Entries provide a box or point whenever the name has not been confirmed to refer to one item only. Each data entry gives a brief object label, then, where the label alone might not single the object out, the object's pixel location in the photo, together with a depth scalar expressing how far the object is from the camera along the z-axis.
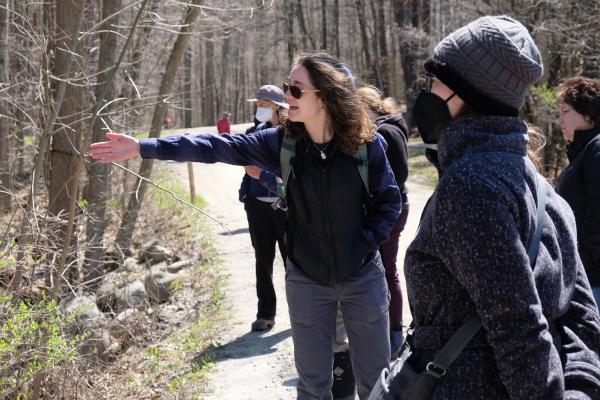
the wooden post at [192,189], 16.70
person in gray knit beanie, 1.93
